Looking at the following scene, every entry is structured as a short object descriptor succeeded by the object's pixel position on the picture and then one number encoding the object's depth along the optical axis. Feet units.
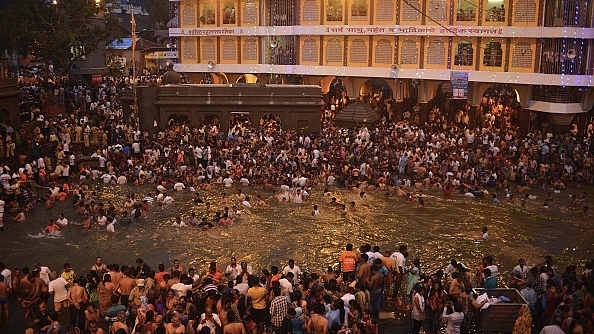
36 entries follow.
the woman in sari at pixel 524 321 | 37.42
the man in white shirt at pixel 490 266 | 44.32
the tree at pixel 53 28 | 117.39
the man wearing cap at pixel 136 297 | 40.37
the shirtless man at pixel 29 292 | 41.73
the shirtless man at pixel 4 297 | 41.88
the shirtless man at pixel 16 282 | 44.41
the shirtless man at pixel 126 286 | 41.67
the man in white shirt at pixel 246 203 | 72.13
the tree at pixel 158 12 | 230.68
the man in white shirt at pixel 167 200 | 73.87
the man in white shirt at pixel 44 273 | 43.93
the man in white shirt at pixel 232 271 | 46.09
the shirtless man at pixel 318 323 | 35.27
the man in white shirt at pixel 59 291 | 41.04
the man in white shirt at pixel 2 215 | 62.34
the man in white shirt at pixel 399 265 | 46.26
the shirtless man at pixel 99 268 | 45.47
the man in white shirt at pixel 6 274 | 43.91
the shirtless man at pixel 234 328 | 34.01
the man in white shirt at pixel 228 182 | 82.69
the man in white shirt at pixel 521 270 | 45.60
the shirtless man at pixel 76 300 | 40.24
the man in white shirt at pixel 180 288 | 40.70
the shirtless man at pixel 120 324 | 34.55
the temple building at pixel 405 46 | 106.63
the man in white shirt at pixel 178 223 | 64.44
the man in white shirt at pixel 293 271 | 43.93
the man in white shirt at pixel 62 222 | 64.85
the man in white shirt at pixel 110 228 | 63.31
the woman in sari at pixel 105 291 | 41.06
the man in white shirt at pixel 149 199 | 72.26
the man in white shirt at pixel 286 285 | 40.93
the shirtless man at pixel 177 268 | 43.40
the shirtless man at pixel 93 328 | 33.73
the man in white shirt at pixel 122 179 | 82.25
